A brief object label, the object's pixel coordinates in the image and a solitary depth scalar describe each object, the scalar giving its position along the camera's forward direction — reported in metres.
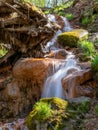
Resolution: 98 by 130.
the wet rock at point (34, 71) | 7.08
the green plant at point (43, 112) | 4.63
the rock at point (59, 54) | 8.34
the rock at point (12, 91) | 7.12
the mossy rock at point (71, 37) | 9.26
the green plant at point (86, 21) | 11.70
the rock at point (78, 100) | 5.30
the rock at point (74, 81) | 6.09
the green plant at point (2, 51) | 10.61
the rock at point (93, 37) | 9.38
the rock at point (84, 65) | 6.79
